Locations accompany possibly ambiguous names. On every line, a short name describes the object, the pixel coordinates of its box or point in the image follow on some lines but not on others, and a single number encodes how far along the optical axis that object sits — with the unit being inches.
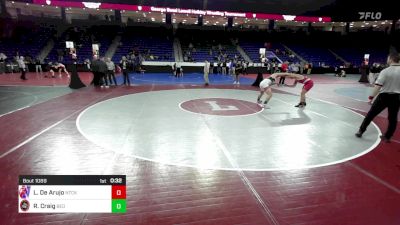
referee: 256.4
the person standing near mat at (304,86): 450.6
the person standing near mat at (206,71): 734.5
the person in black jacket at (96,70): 635.6
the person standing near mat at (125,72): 677.4
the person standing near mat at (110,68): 668.1
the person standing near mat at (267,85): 451.5
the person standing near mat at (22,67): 773.1
